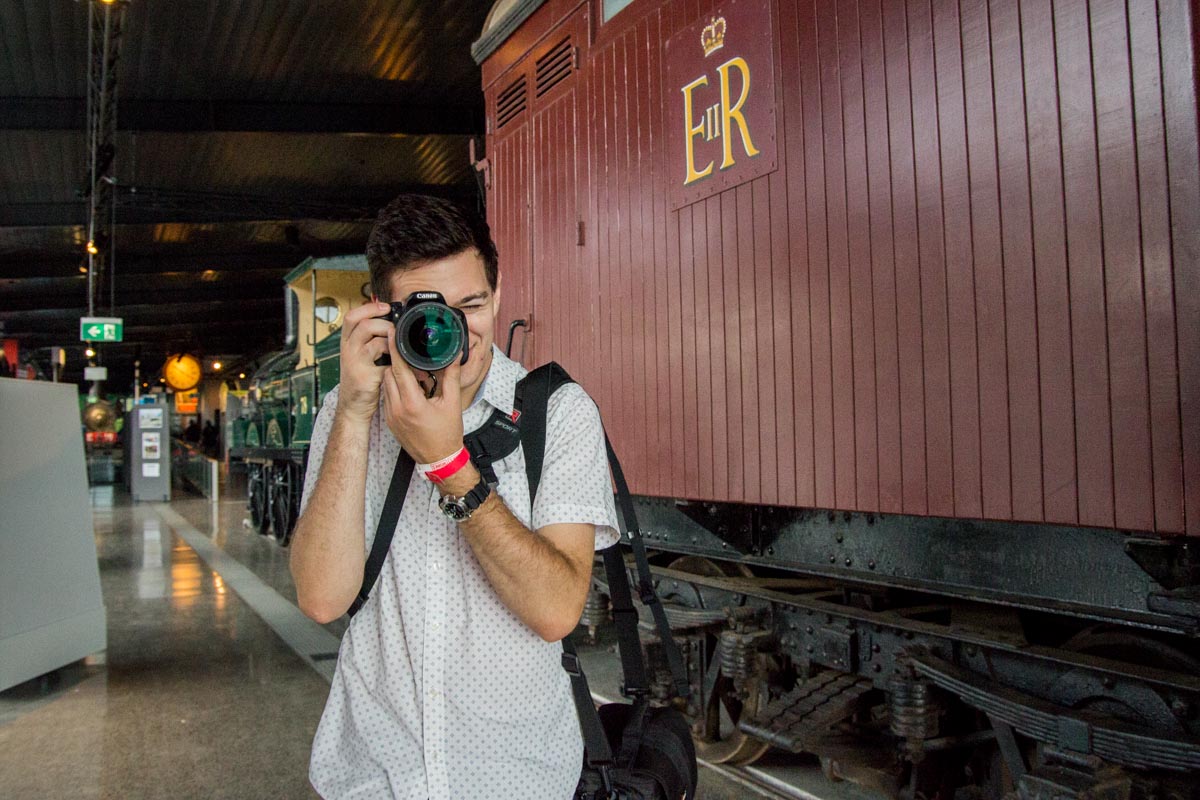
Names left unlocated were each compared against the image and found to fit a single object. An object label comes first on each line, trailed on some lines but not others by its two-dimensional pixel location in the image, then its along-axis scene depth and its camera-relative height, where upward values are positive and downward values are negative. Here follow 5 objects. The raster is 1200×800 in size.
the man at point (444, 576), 1.22 -0.22
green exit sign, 15.25 +2.07
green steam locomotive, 9.97 +0.76
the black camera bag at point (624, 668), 1.33 -0.44
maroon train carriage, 1.86 +0.13
